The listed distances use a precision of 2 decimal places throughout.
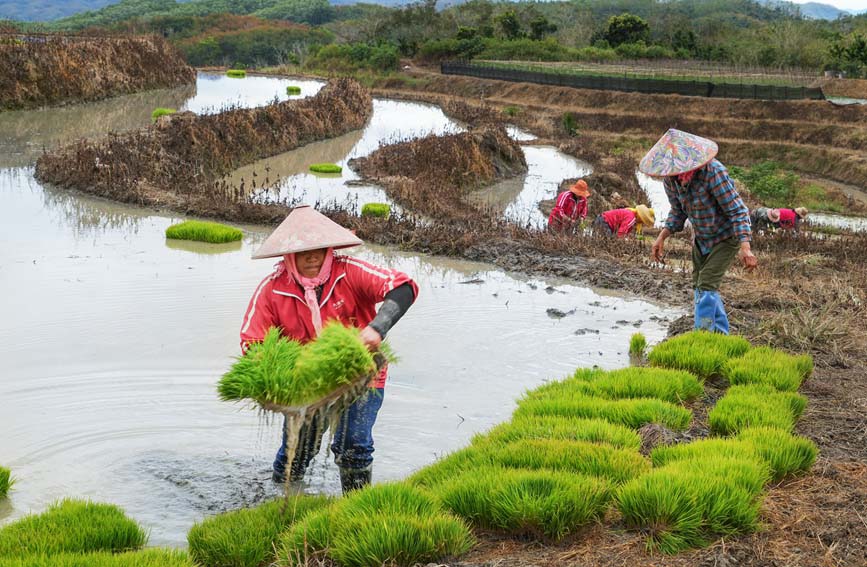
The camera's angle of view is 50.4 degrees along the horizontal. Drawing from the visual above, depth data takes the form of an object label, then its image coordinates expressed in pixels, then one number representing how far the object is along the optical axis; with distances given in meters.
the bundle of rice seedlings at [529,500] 3.62
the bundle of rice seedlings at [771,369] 5.64
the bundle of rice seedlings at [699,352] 6.09
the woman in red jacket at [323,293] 4.07
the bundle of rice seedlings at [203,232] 11.21
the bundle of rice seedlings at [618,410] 5.00
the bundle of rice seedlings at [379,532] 3.31
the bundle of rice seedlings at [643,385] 5.53
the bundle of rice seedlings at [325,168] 19.48
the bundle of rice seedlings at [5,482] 4.76
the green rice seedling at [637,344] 7.02
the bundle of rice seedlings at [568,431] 4.57
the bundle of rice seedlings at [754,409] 4.86
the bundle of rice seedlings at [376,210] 13.72
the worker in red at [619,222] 11.97
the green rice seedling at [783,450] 4.30
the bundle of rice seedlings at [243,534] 3.66
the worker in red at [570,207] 12.50
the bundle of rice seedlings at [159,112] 24.48
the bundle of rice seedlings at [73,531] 3.67
